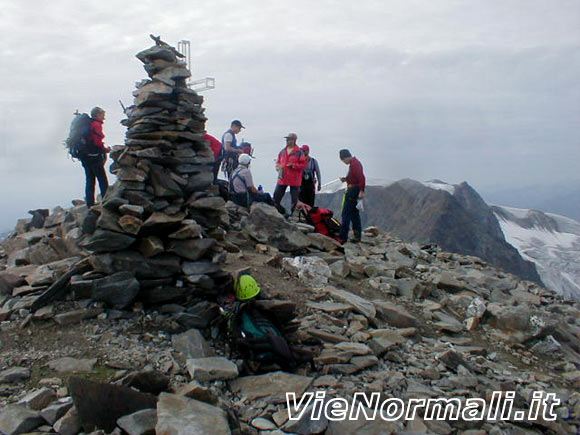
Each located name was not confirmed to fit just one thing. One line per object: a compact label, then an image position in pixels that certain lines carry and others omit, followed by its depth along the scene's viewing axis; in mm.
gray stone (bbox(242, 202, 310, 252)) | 14477
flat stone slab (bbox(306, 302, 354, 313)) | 10438
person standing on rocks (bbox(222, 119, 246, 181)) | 16391
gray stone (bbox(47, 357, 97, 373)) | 7059
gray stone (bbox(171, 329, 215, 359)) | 7973
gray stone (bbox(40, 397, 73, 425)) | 5812
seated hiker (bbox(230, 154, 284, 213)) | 15844
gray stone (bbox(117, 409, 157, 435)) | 5504
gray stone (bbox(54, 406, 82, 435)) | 5641
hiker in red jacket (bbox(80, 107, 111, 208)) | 12953
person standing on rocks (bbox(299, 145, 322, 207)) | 17609
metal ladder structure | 11133
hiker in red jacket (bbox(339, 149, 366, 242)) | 15945
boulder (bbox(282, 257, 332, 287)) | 12070
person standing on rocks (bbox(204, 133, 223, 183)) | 15508
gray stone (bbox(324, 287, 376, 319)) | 10856
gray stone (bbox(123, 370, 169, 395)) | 6422
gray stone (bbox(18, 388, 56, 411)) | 6102
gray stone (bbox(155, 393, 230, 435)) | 5336
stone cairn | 9000
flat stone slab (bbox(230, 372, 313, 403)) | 6883
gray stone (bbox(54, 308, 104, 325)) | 8312
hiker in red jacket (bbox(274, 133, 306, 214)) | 16156
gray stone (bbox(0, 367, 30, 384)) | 6773
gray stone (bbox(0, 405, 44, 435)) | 5559
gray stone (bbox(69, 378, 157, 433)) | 5703
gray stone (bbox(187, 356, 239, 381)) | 7148
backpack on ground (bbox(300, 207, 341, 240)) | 17328
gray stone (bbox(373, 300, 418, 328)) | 11242
